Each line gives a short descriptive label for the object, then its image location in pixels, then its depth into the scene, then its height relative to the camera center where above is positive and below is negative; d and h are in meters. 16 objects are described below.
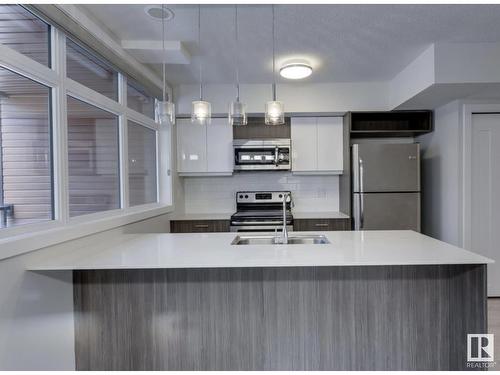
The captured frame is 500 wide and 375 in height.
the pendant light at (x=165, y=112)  1.89 +0.48
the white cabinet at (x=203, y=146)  3.75 +0.50
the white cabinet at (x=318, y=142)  3.74 +0.53
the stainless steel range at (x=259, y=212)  3.45 -0.34
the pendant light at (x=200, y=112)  1.95 +0.49
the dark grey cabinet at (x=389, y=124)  3.55 +0.75
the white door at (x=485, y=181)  3.17 +0.01
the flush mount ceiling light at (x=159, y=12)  1.96 +1.18
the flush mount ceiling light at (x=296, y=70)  2.82 +1.10
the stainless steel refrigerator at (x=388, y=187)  3.27 -0.04
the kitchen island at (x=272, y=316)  1.72 -0.77
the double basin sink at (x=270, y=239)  2.23 -0.41
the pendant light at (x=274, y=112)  1.95 +0.48
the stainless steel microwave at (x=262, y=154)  3.69 +0.38
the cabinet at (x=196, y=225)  3.49 -0.46
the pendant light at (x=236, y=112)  1.93 +0.48
